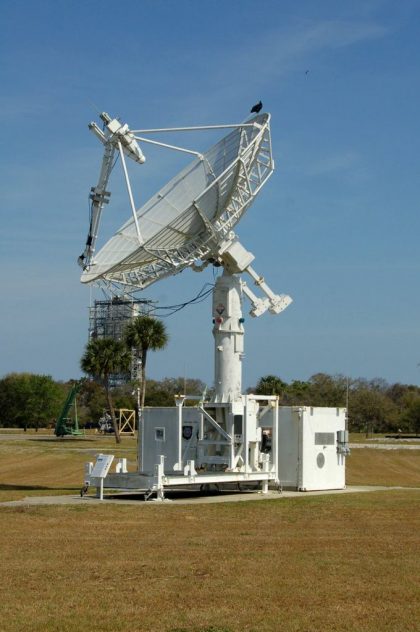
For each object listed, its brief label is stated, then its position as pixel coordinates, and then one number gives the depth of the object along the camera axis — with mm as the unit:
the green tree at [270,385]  94669
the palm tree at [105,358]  83938
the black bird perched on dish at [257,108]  29797
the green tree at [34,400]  127875
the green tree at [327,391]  119562
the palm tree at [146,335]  80125
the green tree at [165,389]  112250
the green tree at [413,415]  118688
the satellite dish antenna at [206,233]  28516
